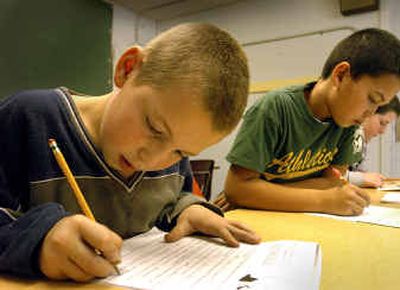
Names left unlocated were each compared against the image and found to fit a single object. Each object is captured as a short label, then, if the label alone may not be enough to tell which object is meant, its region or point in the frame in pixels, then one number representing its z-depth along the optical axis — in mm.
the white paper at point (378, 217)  839
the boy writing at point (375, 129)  1730
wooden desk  476
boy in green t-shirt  973
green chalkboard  1984
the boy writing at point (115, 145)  406
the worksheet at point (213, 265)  431
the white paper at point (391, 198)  1264
